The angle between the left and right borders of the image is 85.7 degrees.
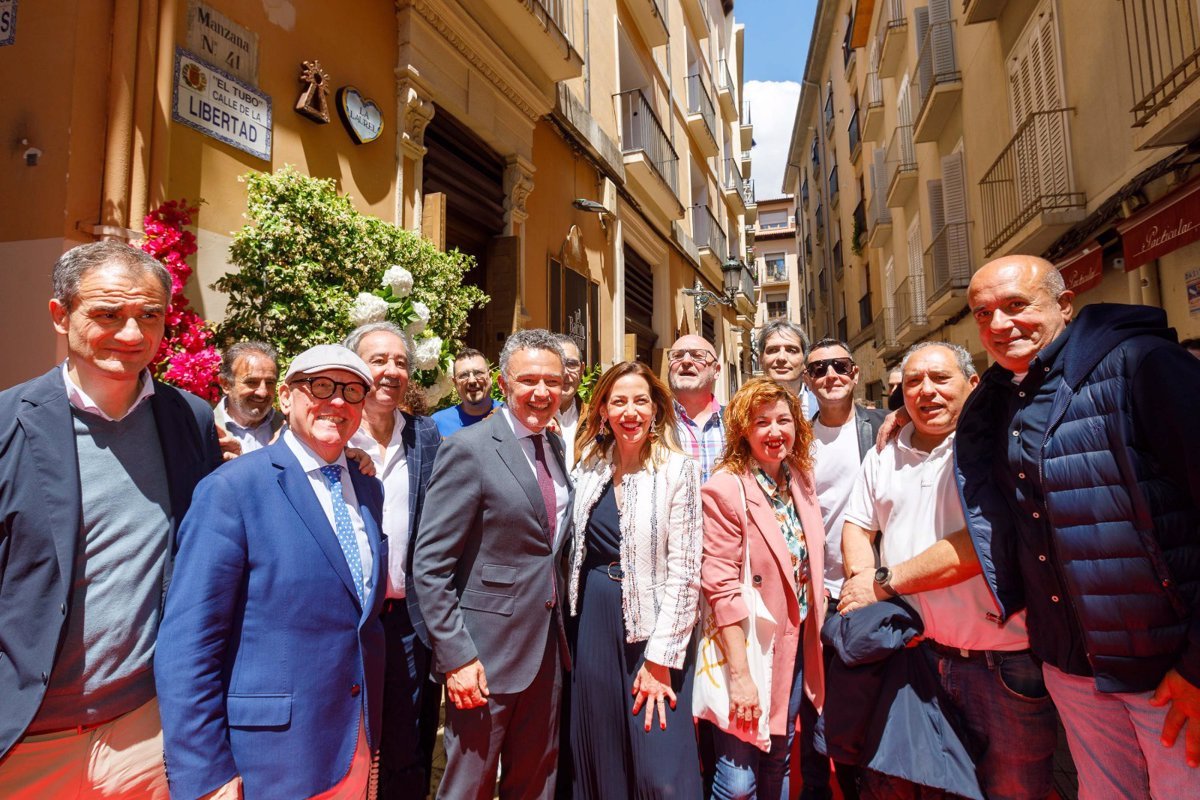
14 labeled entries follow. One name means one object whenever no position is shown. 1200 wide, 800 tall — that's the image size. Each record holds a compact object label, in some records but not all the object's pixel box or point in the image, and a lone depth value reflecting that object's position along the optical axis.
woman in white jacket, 2.32
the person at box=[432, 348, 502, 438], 4.23
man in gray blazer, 2.23
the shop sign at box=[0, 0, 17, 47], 3.43
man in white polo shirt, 2.15
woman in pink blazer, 2.39
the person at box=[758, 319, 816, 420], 3.63
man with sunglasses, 2.85
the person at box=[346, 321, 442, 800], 2.62
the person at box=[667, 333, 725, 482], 3.45
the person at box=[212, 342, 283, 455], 3.24
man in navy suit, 1.53
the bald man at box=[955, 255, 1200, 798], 1.67
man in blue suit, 1.60
